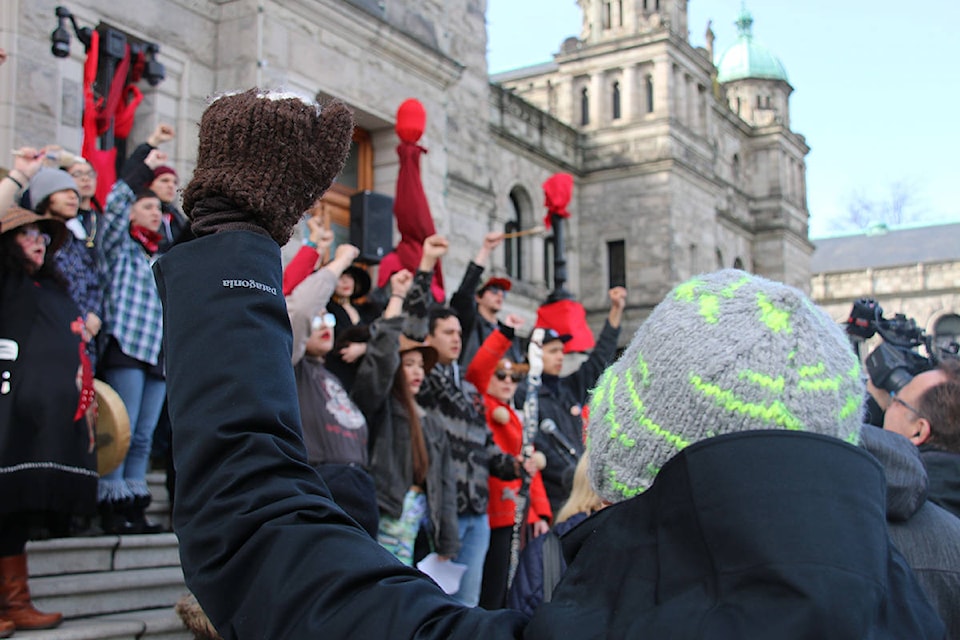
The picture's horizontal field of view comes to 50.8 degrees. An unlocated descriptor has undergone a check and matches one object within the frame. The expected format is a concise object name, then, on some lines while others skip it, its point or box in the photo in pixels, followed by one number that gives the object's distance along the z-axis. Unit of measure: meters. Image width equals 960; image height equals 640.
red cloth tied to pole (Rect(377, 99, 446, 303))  8.34
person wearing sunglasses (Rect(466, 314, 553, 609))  6.09
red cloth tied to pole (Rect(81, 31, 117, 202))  6.52
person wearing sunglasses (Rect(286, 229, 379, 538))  4.70
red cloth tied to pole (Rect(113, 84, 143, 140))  7.00
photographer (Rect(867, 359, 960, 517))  3.05
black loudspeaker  8.62
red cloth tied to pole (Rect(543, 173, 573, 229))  10.07
